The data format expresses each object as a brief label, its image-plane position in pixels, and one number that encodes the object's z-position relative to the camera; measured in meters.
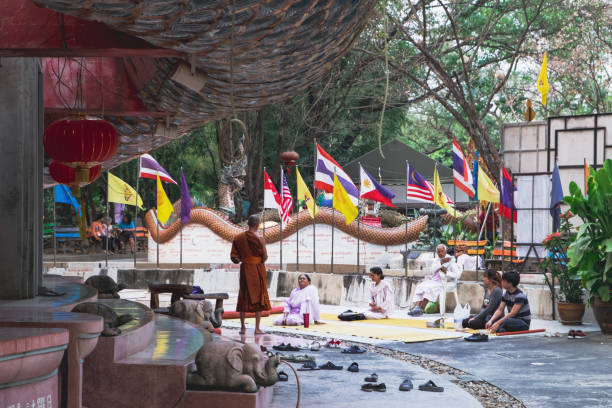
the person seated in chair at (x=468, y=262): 18.02
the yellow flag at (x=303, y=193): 17.97
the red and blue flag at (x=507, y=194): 14.73
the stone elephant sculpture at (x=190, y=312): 9.59
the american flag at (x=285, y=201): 18.05
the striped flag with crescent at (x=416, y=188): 16.55
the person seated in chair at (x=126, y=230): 30.81
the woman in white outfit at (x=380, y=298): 14.02
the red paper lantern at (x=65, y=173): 8.41
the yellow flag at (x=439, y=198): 16.23
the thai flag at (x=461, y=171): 15.77
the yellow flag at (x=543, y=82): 16.70
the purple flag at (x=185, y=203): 18.76
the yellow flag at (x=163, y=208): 18.16
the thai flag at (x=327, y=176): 16.50
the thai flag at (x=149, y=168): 17.62
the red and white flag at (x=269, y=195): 18.02
